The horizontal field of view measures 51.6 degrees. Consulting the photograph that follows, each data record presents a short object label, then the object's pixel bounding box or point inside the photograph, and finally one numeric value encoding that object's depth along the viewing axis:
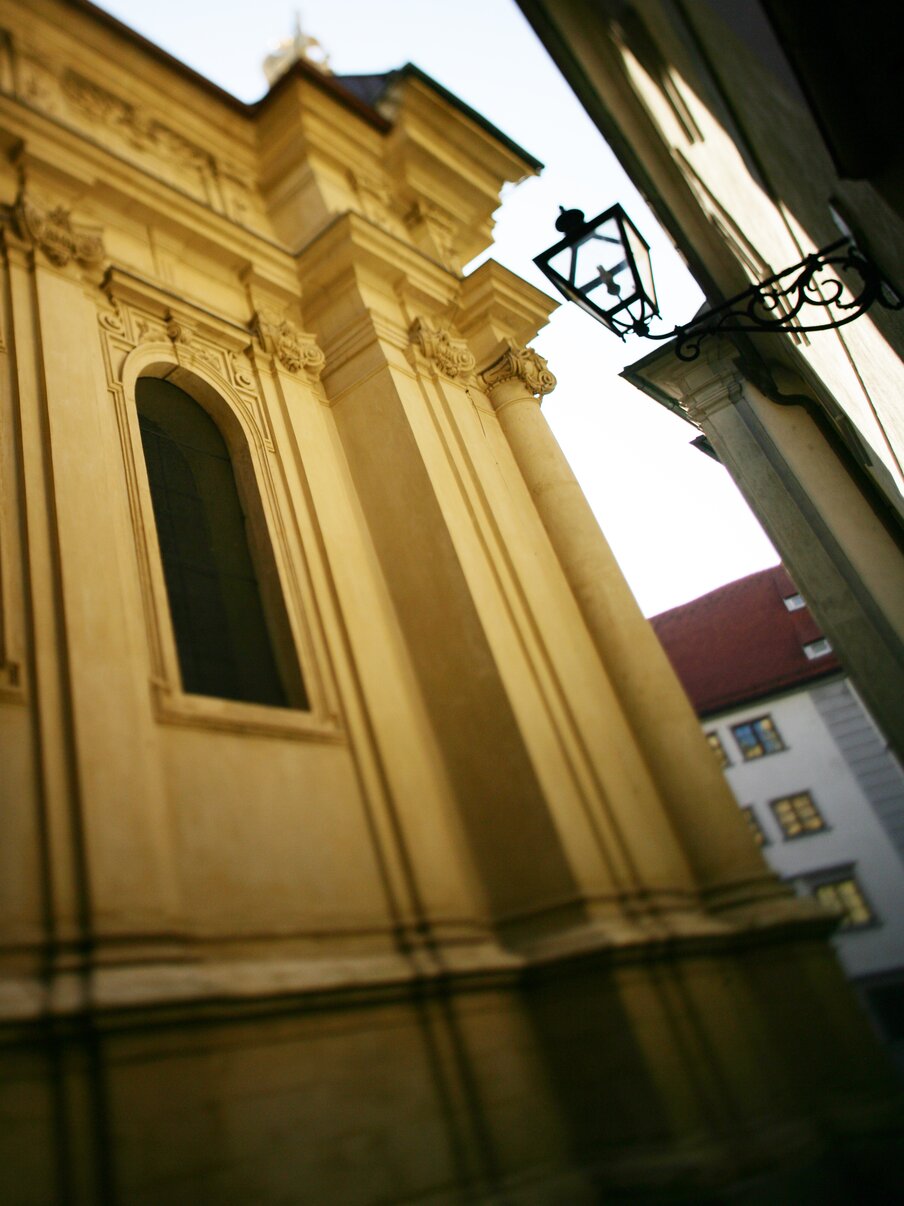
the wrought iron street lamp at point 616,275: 5.72
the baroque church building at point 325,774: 4.41
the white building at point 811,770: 23.86
